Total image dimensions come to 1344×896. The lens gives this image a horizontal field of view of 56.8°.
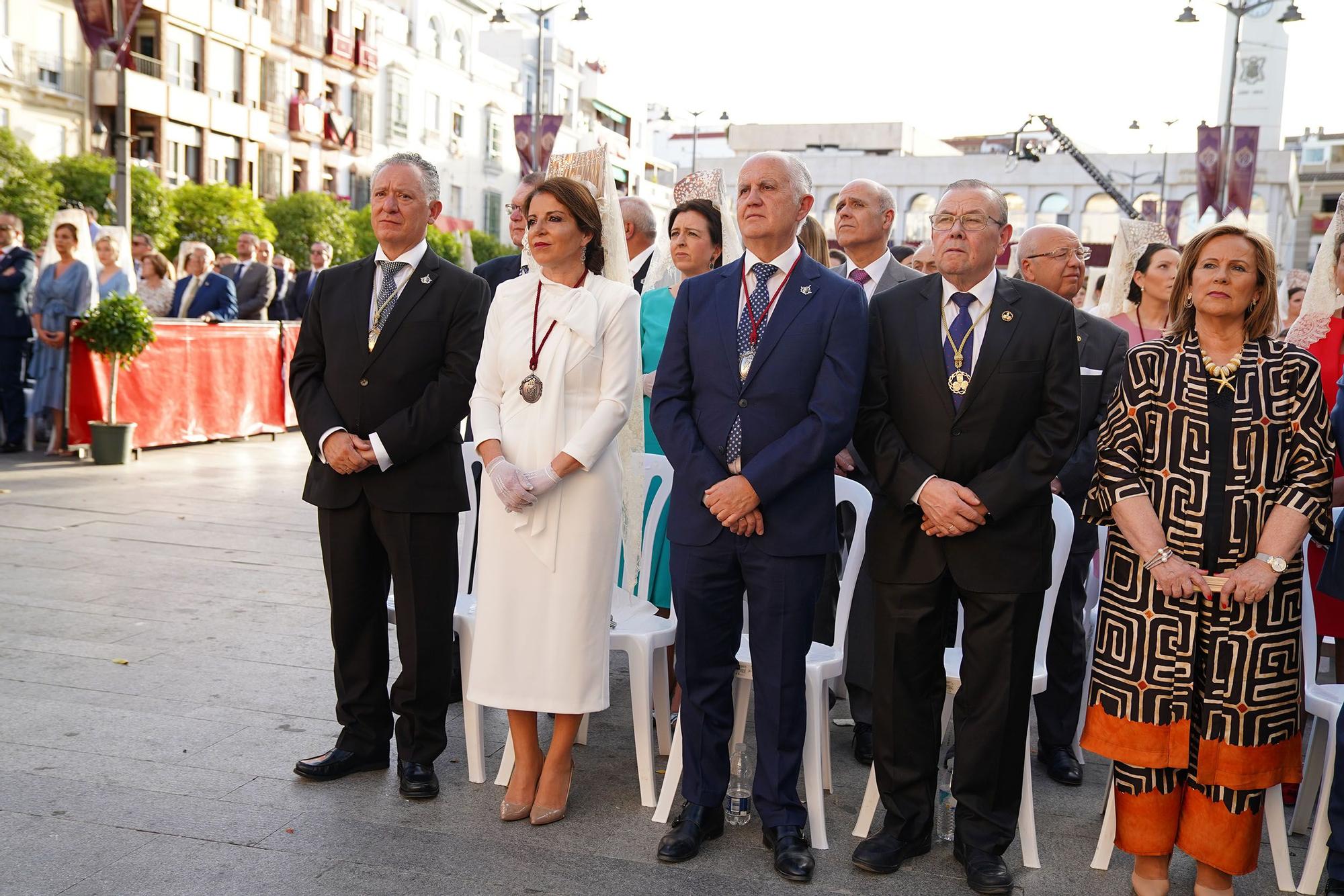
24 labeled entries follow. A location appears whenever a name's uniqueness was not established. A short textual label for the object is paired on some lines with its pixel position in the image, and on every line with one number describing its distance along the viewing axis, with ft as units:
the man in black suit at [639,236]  18.75
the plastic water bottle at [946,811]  12.30
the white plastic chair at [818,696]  12.41
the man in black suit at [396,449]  13.19
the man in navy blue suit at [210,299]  41.09
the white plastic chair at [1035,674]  12.14
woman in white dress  12.46
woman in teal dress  16.57
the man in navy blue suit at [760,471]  11.55
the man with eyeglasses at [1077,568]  14.67
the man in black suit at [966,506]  11.35
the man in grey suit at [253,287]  44.78
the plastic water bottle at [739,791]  12.64
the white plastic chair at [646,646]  13.35
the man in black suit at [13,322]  34.99
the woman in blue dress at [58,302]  33.99
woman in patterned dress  10.84
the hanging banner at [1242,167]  69.72
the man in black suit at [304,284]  47.26
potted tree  33.04
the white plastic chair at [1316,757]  11.56
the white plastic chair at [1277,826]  11.54
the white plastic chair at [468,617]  13.64
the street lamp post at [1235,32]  60.03
